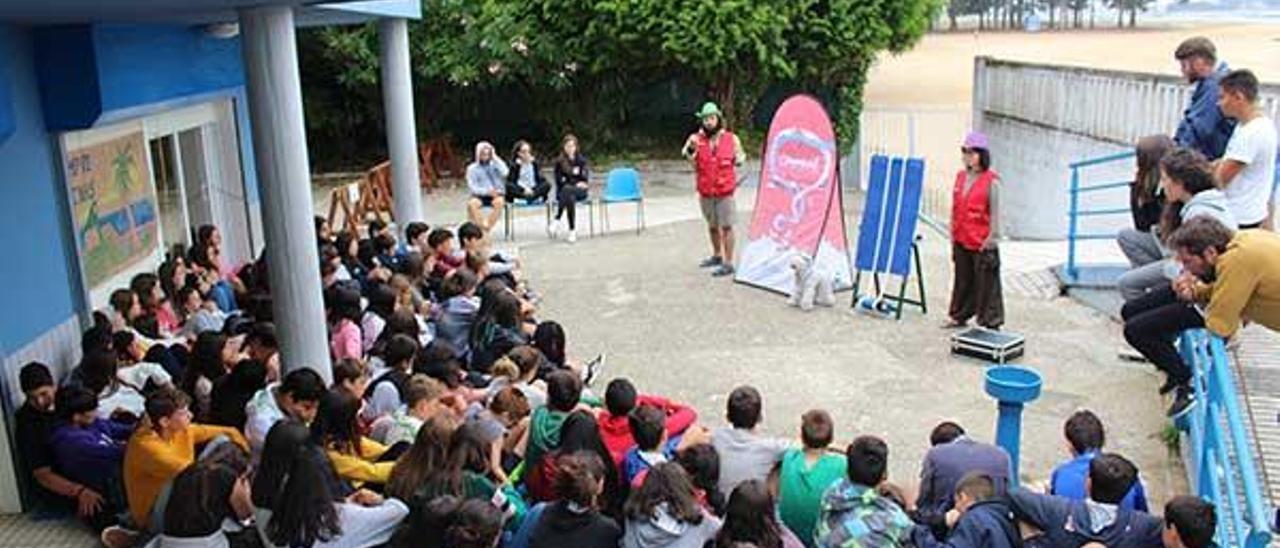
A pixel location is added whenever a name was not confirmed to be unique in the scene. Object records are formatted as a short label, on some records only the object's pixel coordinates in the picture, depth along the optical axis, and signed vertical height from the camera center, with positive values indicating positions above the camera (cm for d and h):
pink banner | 968 -136
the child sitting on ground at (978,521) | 379 -163
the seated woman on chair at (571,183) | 1278 -142
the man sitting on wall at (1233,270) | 481 -104
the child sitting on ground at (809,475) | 443 -169
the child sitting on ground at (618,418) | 484 -158
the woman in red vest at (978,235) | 817 -142
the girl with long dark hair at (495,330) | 674 -163
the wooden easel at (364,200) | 1202 -149
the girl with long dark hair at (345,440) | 453 -152
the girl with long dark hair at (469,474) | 416 -154
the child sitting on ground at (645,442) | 457 -159
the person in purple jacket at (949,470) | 425 -162
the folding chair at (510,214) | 1317 -182
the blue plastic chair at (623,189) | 1339 -159
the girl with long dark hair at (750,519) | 374 -156
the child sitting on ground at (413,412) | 496 -156
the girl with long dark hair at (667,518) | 390 -161
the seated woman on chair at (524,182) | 1305 -140
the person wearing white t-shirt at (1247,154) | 616 -68
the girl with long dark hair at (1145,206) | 695 -108
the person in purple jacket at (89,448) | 522 -172
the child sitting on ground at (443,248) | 905 -148
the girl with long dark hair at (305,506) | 400 -156
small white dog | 942 -199
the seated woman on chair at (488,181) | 1283 -137
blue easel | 892 -142
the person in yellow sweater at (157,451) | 474 -159
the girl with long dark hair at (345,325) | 668 -155
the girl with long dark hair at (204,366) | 577 -150
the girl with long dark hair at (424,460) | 424 -149
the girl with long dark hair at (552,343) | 651 -164
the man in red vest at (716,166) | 1039 -104
